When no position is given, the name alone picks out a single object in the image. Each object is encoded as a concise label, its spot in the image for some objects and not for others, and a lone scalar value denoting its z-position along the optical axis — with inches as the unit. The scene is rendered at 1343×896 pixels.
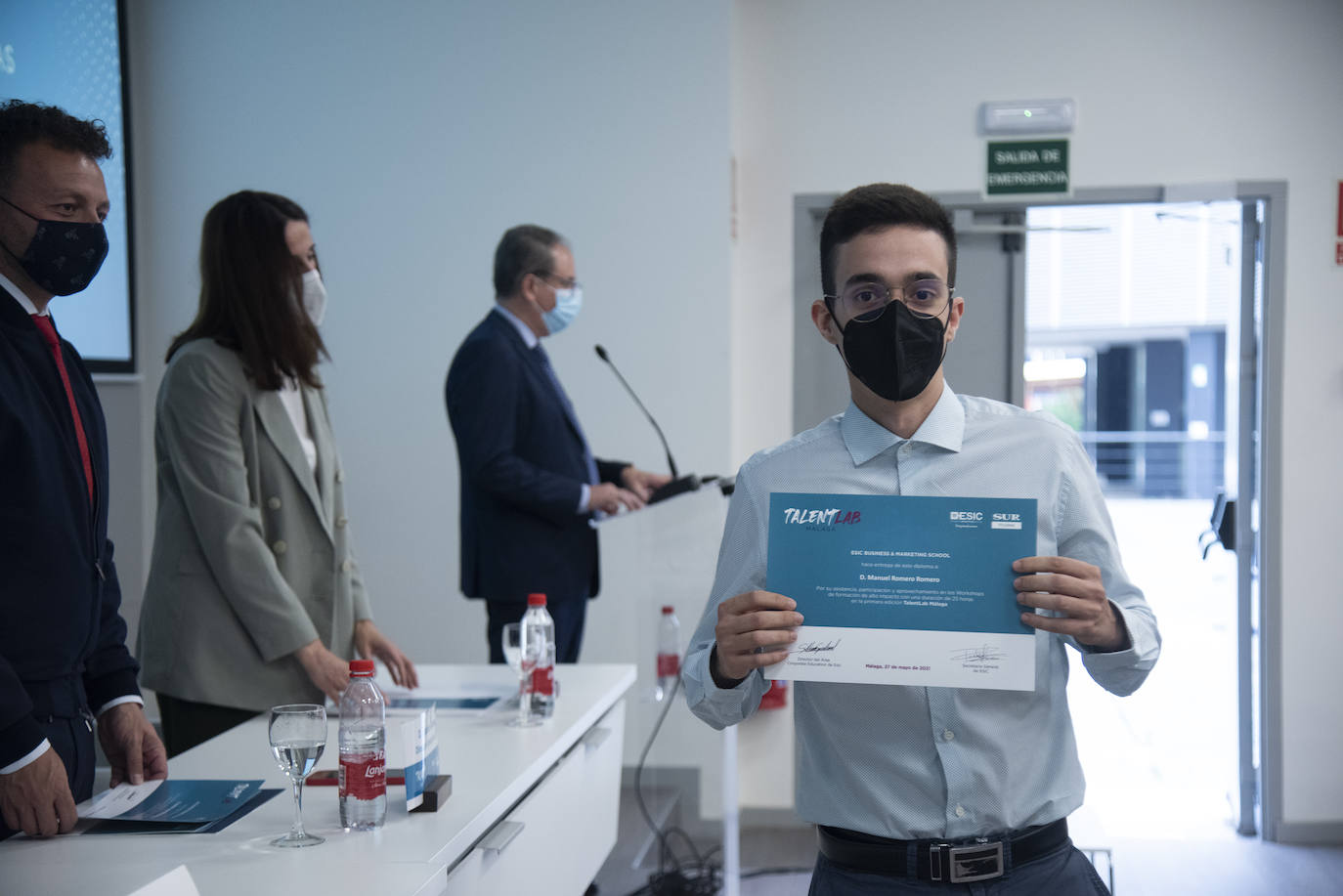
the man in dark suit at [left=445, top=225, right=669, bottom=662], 112.0
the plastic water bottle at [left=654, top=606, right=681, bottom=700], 114.0
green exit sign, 152.7
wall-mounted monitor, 134.4
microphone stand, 110.9
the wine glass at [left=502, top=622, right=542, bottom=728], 81.0
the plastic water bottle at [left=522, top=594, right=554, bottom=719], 82.0
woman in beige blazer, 76.9
